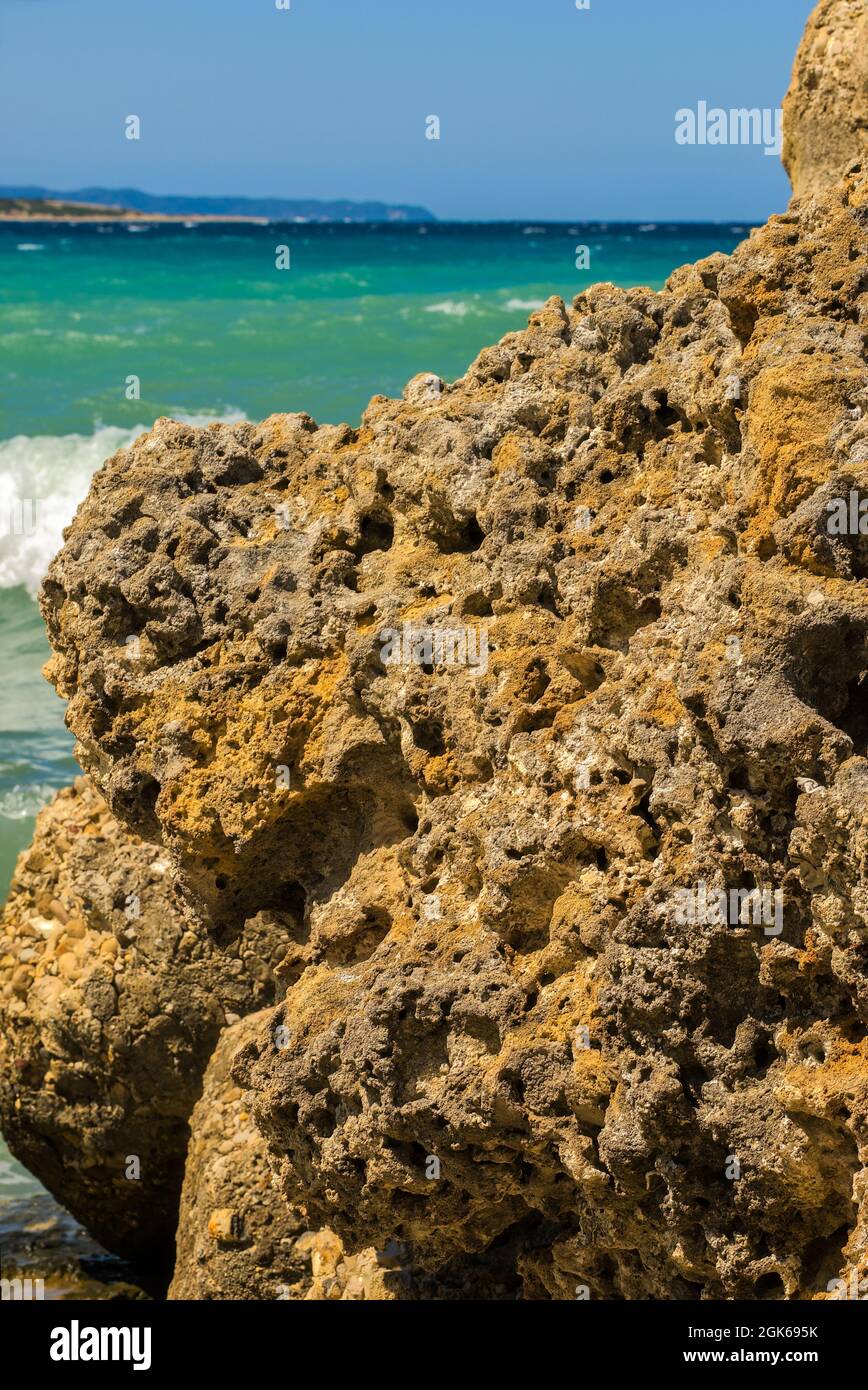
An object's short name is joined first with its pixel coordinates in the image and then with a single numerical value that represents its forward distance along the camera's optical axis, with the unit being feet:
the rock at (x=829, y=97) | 32.17
